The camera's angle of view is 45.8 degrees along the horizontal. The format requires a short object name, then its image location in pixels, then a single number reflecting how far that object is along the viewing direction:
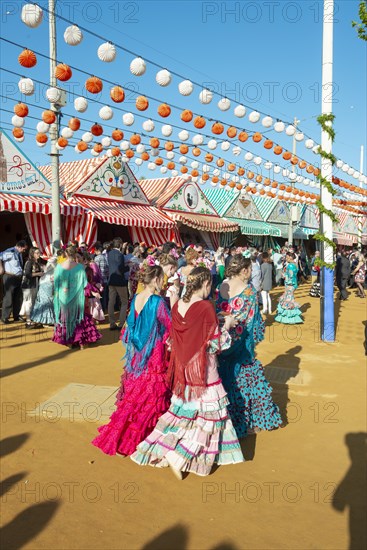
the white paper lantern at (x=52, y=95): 8.91
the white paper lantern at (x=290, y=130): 11.23
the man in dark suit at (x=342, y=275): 15.78
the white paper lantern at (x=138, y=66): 7.93
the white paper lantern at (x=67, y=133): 10.88
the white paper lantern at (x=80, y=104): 9.40
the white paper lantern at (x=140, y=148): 13.32
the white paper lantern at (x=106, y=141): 12.68
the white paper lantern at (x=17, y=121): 10.41
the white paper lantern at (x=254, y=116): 10.57
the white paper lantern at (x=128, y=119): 10.71
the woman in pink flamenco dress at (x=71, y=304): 7.48
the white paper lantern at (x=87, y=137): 11.43
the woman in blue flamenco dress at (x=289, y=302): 10.42
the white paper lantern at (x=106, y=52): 7.62
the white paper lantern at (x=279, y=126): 11.09
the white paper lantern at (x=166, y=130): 11.37
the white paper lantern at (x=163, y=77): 8.30
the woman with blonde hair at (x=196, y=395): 3.48
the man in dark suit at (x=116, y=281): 9.14
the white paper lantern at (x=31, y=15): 6.82
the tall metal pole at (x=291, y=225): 22.78
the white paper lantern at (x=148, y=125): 11.25
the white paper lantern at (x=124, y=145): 12.83
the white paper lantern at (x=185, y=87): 8.84
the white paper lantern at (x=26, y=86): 8.35
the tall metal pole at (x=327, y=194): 8.01
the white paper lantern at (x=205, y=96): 9.11
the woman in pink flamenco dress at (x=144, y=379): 3.93
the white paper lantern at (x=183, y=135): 12.17
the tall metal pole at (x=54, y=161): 10.85
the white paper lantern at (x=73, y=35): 7.42
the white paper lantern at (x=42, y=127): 11.25
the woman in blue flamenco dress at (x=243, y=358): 4.27
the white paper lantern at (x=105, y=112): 9.82
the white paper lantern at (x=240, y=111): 10.30
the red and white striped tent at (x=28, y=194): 10.88
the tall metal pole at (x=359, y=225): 33.76
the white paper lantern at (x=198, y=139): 12.68
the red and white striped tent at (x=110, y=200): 12.91
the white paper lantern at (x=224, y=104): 9.73
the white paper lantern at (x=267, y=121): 10.77
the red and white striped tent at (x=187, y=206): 16.86
